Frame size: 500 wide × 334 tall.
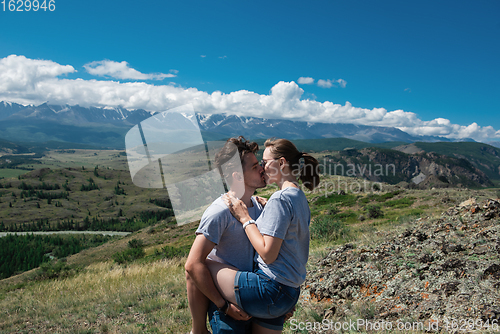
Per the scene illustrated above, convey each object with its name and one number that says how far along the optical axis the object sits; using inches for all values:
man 97.7
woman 93.8
